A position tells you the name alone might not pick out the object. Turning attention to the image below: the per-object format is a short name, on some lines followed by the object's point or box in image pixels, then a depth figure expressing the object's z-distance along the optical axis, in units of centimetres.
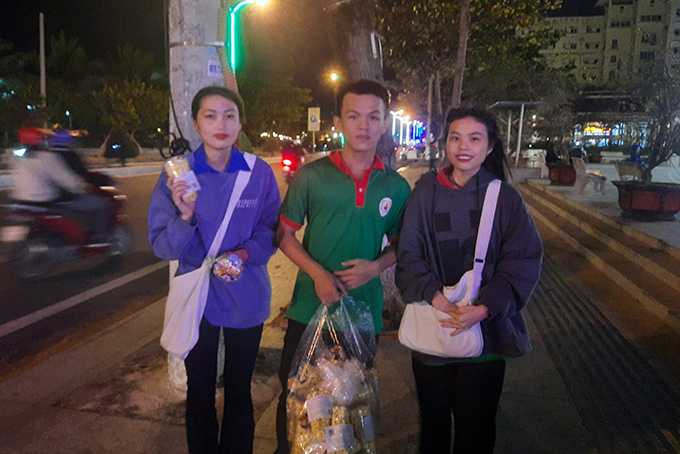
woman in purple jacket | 223
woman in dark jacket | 204
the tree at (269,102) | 4850
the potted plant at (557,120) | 2852
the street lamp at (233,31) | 331
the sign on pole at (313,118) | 2961
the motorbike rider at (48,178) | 623
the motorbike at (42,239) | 620
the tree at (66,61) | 3716
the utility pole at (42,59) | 2811
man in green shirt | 234
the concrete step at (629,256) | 521
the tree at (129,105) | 3347
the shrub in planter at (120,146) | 3219
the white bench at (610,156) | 3261
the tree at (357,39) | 469
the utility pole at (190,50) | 312
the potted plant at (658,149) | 829
